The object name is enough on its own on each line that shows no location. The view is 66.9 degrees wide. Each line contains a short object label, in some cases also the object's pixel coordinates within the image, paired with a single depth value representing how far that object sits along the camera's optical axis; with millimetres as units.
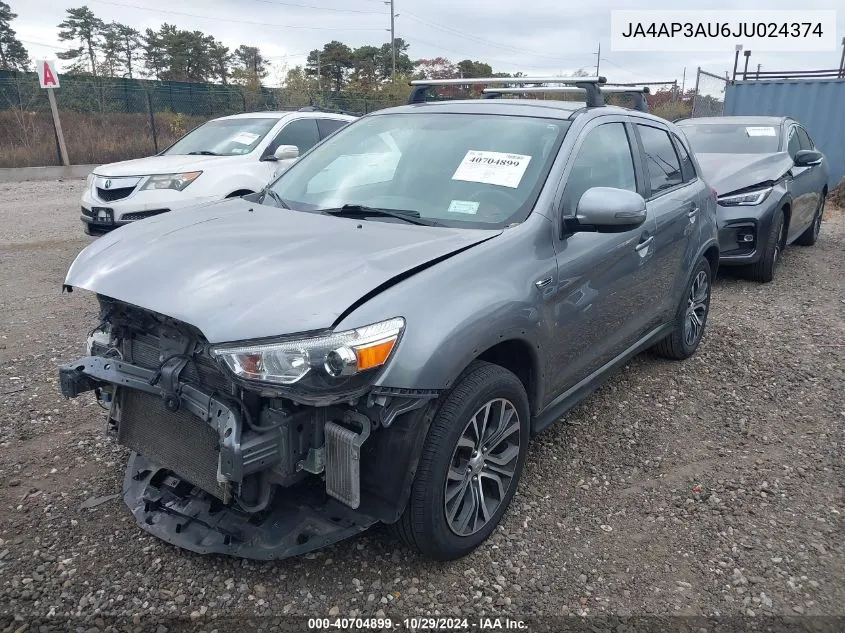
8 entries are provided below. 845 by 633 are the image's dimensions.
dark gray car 6578
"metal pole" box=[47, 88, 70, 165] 15584
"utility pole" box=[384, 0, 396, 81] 41475
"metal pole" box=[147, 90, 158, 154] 19844
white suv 6895
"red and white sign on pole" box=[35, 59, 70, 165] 14914
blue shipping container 13234
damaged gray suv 2146
